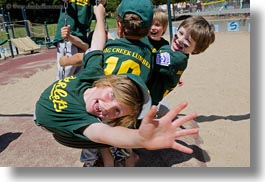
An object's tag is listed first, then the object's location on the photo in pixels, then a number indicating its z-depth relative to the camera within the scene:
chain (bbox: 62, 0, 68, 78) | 2.32
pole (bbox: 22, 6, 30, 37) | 11.47
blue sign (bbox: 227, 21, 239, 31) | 13.01
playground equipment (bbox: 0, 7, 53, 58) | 11.16
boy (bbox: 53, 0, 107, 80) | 2.57
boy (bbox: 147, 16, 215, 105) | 2.13
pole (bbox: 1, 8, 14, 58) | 10.46
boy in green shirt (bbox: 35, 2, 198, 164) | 1.21
